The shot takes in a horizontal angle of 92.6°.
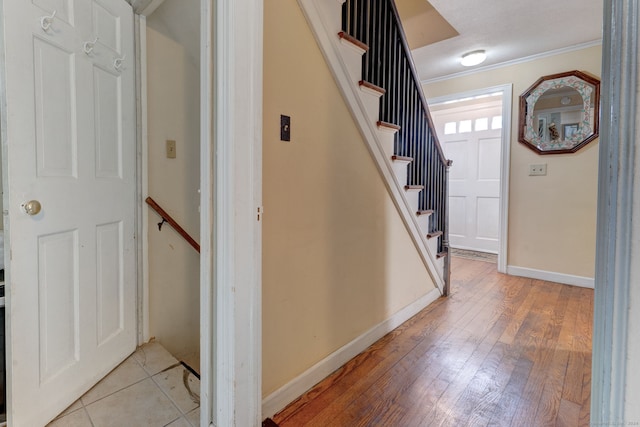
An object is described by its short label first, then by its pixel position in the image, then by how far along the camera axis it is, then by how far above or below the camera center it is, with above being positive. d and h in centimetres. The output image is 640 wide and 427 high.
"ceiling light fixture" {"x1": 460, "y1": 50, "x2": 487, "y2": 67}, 291 +137
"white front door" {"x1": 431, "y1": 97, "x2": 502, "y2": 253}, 424 +45
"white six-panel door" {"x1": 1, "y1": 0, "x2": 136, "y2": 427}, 109 +0
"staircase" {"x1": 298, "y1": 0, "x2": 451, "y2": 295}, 145 +56
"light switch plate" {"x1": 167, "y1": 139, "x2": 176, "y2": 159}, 174 +28
